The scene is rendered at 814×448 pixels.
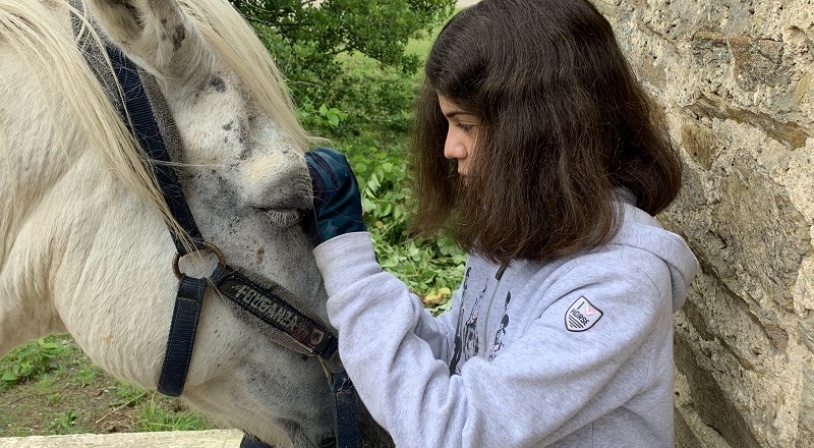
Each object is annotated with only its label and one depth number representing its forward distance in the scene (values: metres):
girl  1.12
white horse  1.30
